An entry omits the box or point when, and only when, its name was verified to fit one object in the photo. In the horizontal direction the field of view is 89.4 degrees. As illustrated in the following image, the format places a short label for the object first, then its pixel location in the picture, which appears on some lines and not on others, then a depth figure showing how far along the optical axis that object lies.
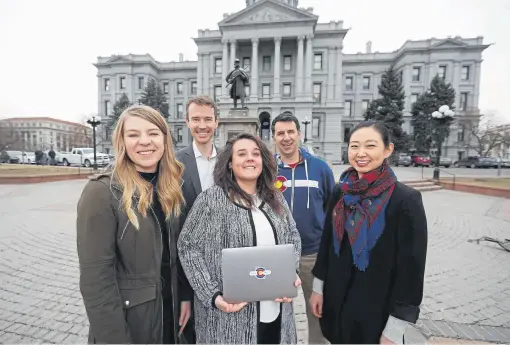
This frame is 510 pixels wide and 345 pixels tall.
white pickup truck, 27.95
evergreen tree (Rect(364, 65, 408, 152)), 35.31
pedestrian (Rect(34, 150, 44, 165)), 30.44
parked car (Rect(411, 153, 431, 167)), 32.85
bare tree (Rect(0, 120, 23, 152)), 28.09
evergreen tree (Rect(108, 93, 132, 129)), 42.49
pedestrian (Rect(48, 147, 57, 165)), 29.23
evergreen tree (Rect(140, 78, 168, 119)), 42.59
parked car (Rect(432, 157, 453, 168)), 32.66
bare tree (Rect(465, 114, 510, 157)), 41.09
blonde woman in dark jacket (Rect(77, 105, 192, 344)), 1.52
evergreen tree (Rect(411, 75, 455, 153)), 37.31
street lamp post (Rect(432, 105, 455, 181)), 14.76
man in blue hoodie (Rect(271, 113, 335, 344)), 2.68
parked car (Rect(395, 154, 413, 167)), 33.59
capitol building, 39.34
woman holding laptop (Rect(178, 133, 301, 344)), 1.81
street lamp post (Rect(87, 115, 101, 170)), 19.41
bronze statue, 13.80
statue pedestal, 12.56
